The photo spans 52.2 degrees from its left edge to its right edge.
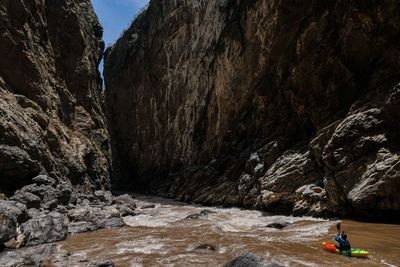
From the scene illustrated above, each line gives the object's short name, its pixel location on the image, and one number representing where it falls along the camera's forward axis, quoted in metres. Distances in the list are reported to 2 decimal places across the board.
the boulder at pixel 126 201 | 29.49
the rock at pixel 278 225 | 17.45
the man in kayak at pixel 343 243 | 11.87
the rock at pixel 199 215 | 21.91
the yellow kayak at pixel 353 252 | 11.36
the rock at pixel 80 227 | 16.79
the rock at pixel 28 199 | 18.97
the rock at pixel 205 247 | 12.88
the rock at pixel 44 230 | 13.79
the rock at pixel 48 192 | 20.80
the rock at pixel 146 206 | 30.03
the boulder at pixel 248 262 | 9.04
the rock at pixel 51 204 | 19.99
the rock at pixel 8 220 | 12.17
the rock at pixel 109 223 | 18.27
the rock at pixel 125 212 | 24.11
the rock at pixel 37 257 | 10.66
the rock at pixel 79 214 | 19.30
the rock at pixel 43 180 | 22.52
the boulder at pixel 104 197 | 29.64
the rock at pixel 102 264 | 10.22
